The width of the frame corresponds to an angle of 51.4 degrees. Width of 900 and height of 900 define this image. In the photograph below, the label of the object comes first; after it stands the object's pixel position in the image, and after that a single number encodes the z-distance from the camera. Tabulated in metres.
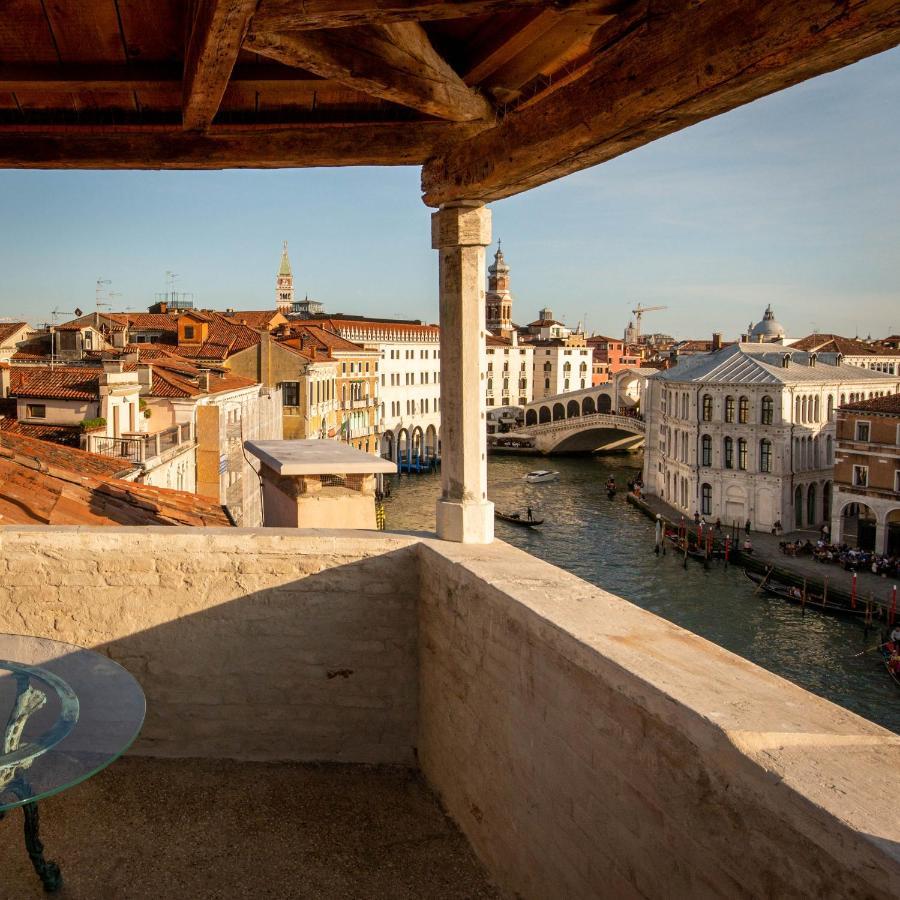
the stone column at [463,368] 3.41
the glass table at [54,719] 2.03
